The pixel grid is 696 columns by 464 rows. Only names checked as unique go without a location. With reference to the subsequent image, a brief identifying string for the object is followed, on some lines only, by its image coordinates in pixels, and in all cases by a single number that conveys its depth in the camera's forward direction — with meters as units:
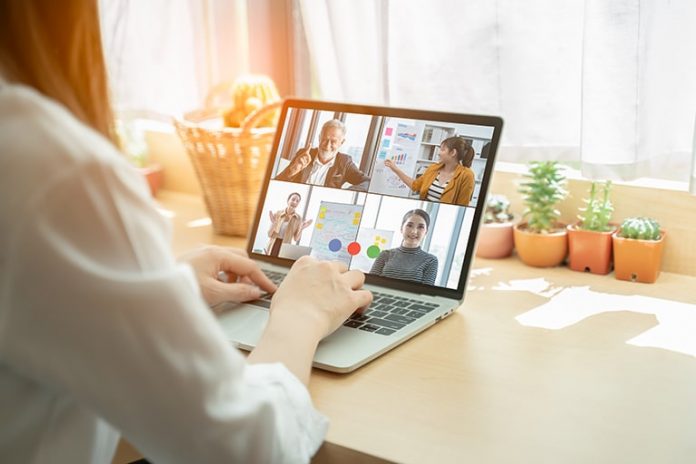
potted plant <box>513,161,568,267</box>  1.36
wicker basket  1.47
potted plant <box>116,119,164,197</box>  1.87
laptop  1.16
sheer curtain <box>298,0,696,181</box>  1.22
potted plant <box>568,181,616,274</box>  1.32
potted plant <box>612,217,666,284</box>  1.28
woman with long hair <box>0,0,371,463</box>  0.59
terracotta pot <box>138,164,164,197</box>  1.85
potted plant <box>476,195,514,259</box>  1.41
